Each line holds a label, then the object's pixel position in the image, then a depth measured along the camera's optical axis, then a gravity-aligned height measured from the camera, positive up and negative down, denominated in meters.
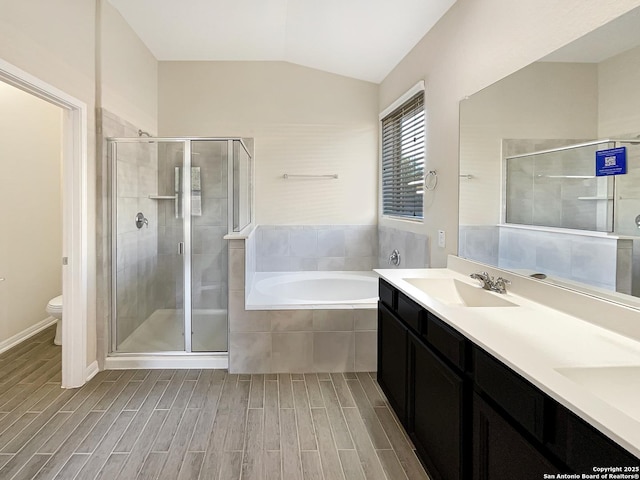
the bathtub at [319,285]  4.11 -0.61
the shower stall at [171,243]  3.34 -0.15
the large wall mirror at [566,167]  1.44 +0.26
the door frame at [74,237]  2.85 -0.09
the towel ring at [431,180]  3.06 +0.34
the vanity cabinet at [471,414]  0.96 -0.58
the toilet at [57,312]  3.52 -0.74
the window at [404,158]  3.46 +0.63
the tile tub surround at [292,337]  3.17 -0.86
